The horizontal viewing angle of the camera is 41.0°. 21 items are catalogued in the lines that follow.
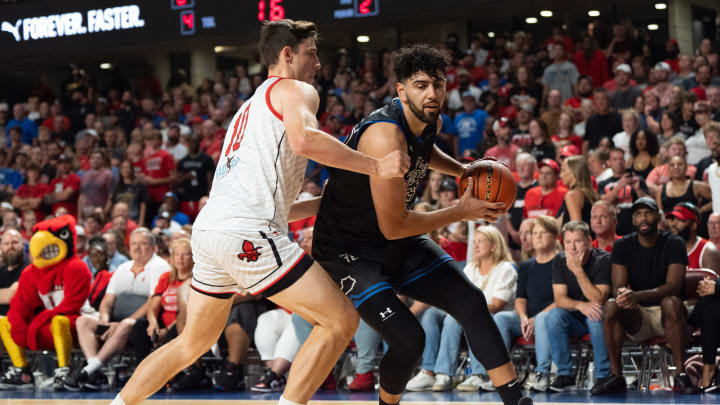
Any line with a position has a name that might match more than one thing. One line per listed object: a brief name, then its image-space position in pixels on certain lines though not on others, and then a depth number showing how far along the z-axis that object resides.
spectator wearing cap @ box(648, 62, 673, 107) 10.60
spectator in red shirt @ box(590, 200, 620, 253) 7.51
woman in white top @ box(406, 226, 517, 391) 7.23
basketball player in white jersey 3.81
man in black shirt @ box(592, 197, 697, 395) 6.58
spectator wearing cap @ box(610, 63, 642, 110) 10.87
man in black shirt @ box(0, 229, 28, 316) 9.39
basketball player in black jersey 4.16
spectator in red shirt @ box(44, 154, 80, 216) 12.80
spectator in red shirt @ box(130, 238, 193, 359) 8.20
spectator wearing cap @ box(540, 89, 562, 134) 10.88
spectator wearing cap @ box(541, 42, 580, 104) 12.23
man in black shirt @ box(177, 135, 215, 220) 12.01
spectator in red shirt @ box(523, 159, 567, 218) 8.62
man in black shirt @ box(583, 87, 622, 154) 10.15
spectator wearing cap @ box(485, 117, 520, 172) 10.20
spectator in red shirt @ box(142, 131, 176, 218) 12.27
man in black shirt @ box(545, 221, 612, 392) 6.84
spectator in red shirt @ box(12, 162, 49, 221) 12.92
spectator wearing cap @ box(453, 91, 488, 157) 11.55
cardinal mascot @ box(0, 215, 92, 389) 8.59
